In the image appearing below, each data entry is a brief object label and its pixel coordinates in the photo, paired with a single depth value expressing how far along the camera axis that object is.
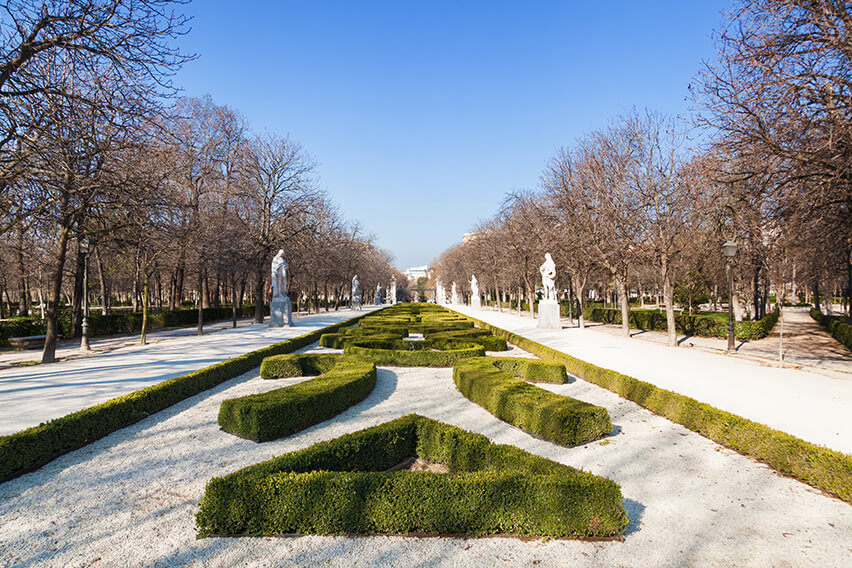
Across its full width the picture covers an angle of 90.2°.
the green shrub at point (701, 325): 20.89
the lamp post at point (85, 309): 16.27
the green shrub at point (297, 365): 10.59
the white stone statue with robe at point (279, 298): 25.23
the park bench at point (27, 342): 17.88
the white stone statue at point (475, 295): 49.09
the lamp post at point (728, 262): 14.84
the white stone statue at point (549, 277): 24.69
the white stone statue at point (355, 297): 44.63
